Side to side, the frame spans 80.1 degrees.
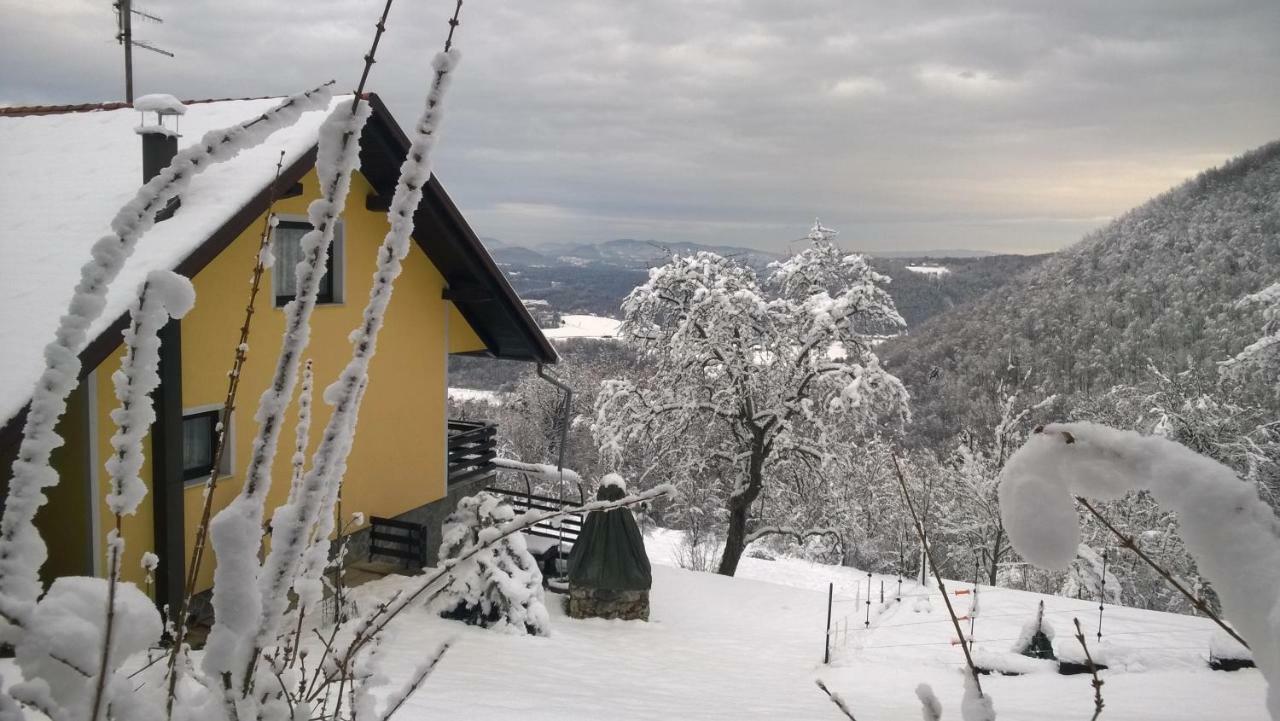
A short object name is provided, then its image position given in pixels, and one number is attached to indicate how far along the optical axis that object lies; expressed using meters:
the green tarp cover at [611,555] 9.24
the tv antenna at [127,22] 9.18
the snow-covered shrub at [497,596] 7.61
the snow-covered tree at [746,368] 13.25
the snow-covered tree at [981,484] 18.91
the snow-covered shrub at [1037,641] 7.97
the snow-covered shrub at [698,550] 18.20
